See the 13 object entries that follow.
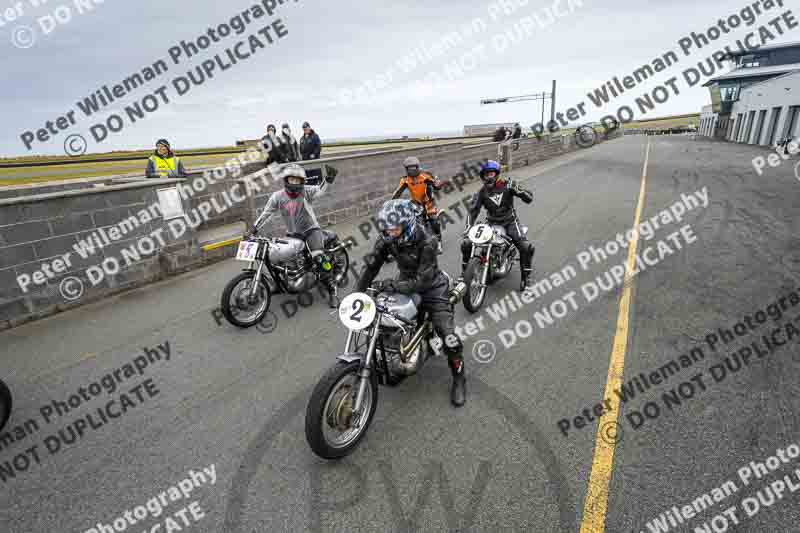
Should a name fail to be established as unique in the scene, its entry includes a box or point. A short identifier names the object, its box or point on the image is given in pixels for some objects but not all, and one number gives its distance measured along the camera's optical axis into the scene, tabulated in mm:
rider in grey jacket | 5949
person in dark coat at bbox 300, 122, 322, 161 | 11930
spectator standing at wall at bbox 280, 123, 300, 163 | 11195
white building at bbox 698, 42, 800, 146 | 29984
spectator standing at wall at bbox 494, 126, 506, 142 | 23844
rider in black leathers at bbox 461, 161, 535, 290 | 5996
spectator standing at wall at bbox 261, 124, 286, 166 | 11125
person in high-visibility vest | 9016
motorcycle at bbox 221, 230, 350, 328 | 5320
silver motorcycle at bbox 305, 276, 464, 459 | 2961
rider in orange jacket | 7922
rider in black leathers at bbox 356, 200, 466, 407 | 3521
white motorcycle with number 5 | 5367
